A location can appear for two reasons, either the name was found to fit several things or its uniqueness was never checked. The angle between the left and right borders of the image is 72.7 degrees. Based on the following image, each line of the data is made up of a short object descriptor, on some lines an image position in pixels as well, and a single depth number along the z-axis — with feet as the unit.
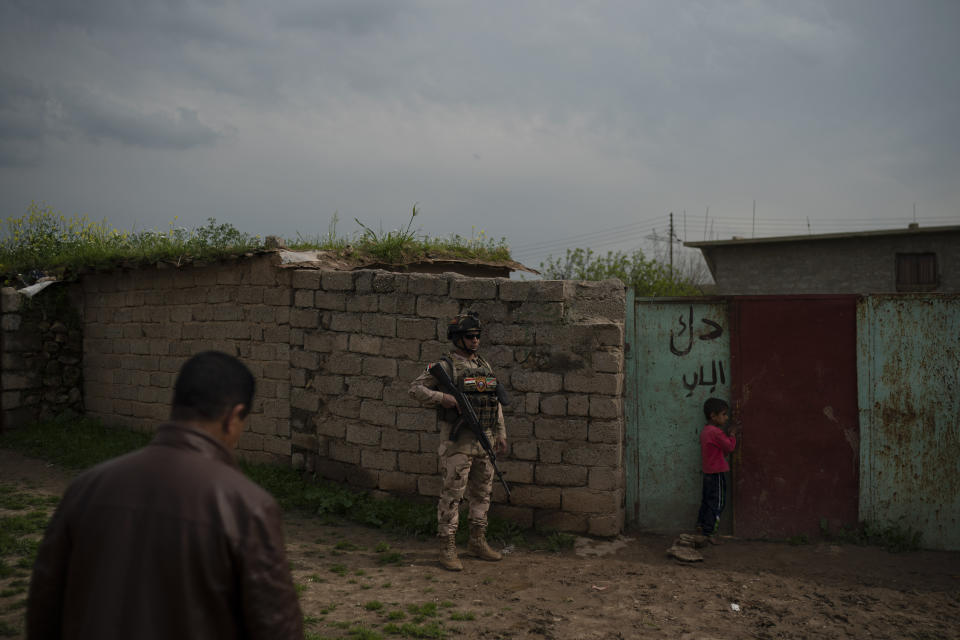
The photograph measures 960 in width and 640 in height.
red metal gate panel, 18.34
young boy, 18.33
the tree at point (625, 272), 77.15
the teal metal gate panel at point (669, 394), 19.31
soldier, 16.79
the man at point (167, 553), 5.24
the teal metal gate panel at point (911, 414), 17.60
